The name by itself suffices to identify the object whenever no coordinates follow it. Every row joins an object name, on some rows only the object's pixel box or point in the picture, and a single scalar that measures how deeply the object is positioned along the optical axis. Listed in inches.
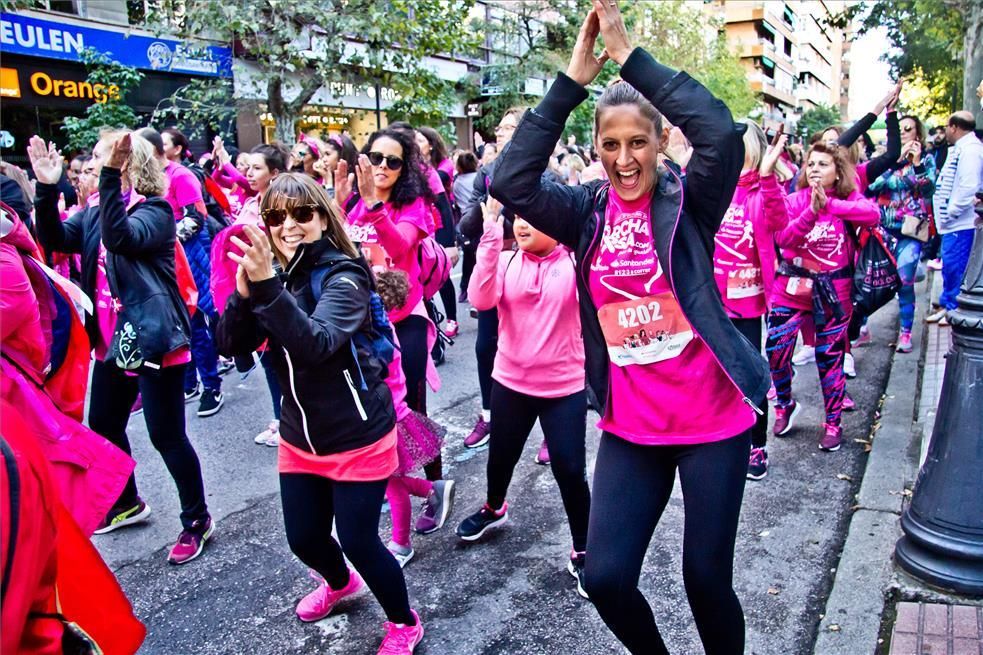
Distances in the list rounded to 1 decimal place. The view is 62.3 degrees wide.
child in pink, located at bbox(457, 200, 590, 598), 144.6
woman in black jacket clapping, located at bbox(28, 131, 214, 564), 155.6
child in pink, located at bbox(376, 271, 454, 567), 142.9
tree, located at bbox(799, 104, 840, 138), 3009.4
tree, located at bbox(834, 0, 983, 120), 430.6
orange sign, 553.6
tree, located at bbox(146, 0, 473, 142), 474.6
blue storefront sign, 559.2
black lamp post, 135.8
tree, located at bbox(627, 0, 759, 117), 1457.9
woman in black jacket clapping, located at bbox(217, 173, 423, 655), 115.8
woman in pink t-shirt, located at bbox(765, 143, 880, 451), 204.1
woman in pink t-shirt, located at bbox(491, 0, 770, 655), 94.7
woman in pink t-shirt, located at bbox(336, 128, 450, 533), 171.5
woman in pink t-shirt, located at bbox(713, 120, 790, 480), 182.4
